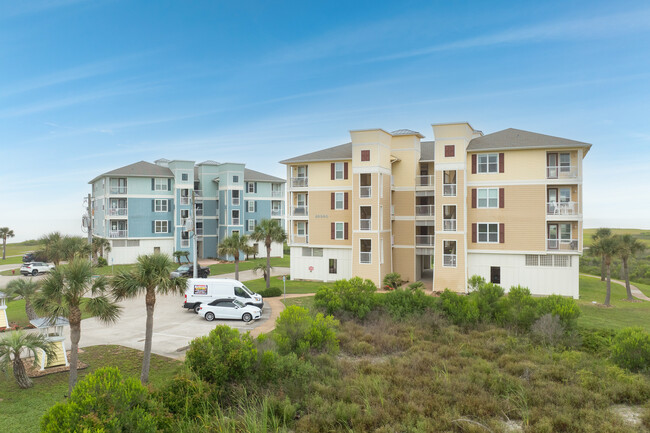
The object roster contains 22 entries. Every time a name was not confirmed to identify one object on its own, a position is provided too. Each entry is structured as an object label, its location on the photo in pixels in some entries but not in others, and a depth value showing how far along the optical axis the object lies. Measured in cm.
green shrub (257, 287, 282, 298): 3384
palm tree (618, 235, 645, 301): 3241
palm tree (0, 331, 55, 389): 1510
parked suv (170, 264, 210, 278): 4088
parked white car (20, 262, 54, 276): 4584
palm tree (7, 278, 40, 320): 2206
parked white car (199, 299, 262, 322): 2617
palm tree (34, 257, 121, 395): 1430
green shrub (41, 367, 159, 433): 859
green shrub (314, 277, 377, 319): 2395
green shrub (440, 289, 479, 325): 2230
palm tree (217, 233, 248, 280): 3603
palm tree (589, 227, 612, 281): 3747
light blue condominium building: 5512
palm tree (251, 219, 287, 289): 3691
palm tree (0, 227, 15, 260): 6378
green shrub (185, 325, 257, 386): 1336
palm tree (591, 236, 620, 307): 3256
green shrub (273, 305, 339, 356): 1688
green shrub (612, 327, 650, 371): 1555
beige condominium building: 3428
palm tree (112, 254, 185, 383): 1584
